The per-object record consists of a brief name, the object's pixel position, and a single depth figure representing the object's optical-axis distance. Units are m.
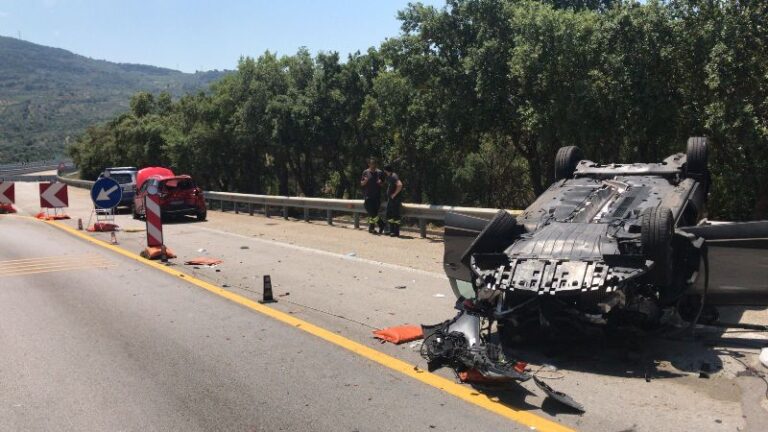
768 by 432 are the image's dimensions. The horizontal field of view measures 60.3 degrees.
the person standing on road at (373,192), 15.80
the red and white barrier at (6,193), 23.70
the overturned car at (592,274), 5.22
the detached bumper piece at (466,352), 4.89
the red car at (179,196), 20.84
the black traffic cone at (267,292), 8.38
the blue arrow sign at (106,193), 16.34
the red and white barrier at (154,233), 12.30
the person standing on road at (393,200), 15.19
